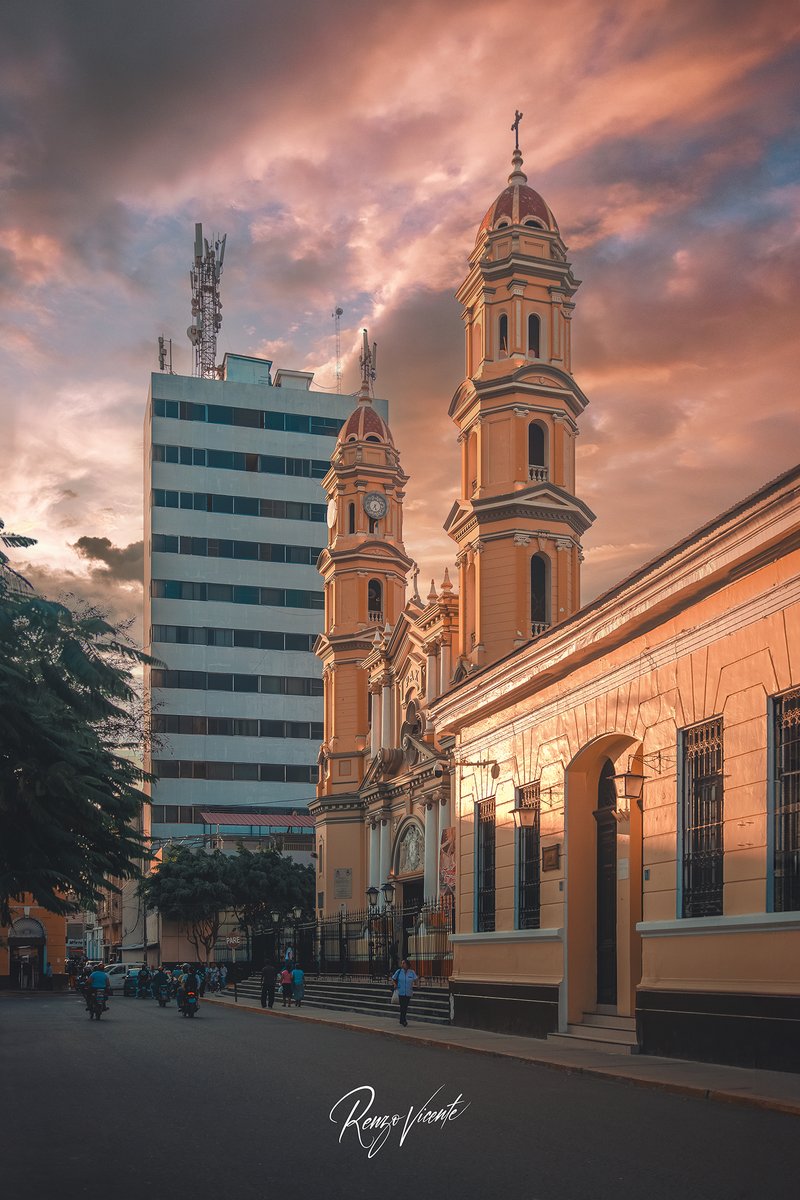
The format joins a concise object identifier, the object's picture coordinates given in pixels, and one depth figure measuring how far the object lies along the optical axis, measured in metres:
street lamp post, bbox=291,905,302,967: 50.15
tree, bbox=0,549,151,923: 14.90
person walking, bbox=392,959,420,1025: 26.44
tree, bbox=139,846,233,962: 60.94
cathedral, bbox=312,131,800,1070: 15.34
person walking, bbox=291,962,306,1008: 37.06
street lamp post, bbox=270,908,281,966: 53.71
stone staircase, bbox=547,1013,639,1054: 18.93
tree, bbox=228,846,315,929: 61.97
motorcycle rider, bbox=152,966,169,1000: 43.72
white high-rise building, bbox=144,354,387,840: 82.56
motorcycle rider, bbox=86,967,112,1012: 32.09
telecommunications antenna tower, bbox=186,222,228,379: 94.44
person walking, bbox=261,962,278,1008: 36.81
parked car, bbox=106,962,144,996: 56.29
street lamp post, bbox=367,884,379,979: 39.75
